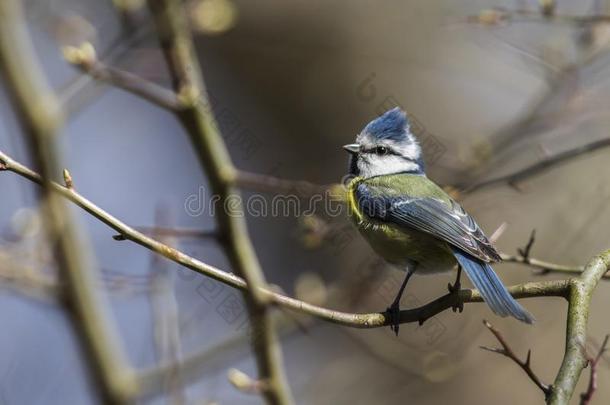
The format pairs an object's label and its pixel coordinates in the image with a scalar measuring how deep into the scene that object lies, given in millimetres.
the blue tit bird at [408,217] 5973
